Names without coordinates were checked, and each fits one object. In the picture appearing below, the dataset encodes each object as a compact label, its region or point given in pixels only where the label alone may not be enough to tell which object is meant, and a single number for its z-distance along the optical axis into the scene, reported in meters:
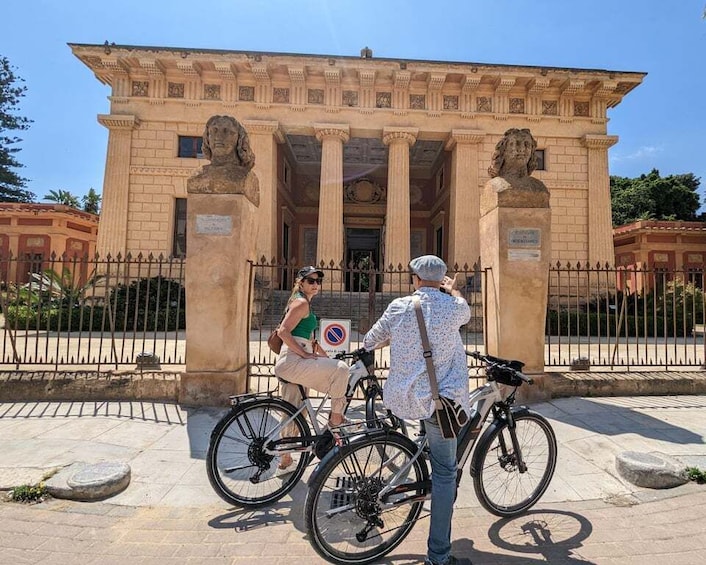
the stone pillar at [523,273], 5.94
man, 2.42
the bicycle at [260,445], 3.17
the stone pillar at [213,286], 5.61
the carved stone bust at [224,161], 5.70
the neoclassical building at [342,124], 17.52
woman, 3.37
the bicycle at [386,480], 2.49
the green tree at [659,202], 38.72
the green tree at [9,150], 36.28
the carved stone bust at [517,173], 5.97
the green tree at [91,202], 43.03
